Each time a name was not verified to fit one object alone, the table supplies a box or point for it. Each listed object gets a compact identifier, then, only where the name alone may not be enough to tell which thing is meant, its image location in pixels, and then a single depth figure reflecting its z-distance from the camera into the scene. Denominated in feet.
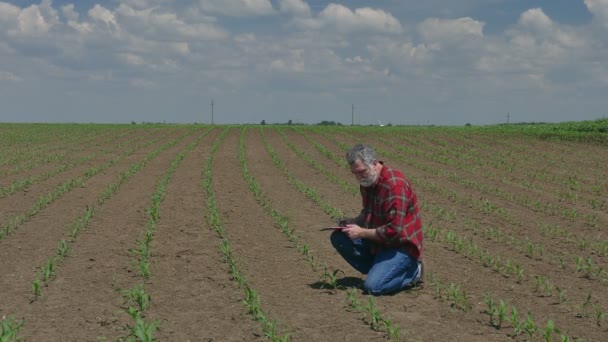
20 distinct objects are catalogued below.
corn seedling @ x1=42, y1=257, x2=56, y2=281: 27.37
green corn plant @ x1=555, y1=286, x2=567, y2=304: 25.30
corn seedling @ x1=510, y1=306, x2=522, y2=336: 20.93
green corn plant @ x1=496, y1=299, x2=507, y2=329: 21.83
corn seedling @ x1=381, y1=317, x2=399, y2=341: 19.86
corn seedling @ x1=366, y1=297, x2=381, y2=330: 21.63
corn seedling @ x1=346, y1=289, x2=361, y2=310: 23.46
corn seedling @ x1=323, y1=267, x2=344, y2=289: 26.27
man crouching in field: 23.72
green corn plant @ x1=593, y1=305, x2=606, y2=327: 22.88
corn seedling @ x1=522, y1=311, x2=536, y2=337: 20.75
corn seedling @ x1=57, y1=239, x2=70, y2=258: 31.67
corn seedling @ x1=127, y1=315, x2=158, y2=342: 18.80
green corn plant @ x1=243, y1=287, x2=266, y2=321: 22.38
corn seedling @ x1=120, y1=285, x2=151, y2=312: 23.48
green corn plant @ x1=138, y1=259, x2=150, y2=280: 28.14
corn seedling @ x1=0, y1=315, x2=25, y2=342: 18.56
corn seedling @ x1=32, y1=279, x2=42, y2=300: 25.03
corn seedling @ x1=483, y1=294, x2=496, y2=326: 22.41
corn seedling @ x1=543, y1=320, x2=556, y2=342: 20.07
